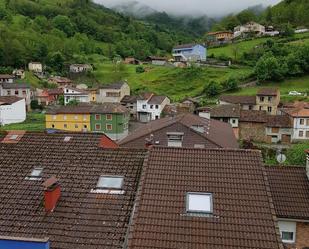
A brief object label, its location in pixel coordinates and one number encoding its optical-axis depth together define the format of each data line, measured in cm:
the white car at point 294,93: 6420
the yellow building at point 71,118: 5372
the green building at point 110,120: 5266
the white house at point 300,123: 4594
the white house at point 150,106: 6212
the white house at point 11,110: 5909
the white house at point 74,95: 7000
